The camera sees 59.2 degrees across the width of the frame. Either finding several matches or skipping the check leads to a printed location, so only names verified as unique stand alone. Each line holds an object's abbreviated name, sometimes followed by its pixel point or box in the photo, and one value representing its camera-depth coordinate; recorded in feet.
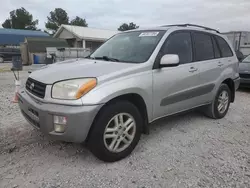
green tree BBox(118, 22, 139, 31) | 239.50
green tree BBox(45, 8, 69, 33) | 208.54
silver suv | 8.15
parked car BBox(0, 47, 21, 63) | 74.18
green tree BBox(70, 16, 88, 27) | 213.05
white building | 81.10
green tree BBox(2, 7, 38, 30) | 193.77
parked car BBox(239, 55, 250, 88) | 24.52
